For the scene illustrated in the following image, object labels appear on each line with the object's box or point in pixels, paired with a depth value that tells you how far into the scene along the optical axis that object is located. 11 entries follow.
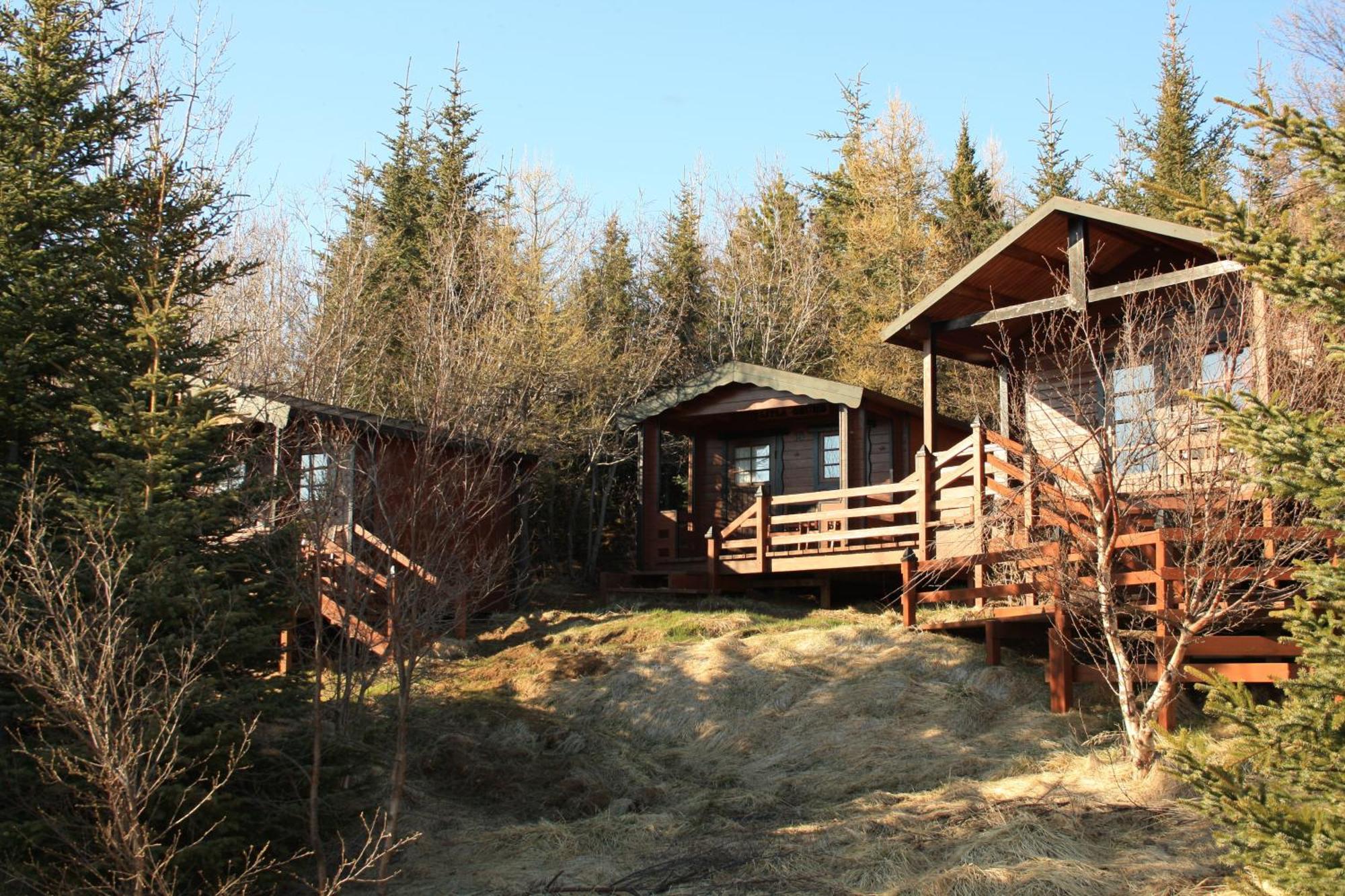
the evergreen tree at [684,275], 31.92
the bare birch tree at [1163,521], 10.17
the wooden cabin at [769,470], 18.77
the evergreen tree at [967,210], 31.08
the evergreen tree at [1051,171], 32.88
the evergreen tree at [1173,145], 29.56
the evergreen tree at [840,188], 35.31
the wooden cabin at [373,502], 10.92
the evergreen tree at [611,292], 29.94
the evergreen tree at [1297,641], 5.69
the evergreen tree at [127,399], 9.20
